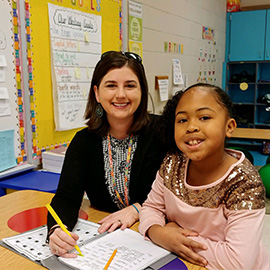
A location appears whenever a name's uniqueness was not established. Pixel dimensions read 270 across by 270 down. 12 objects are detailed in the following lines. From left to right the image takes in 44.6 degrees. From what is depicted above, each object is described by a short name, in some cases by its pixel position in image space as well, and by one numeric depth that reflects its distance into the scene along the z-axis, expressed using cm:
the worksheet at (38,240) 99
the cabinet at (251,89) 605
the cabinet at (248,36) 583
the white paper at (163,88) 375
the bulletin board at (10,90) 194
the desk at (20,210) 92
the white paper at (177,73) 408
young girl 90
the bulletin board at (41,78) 213
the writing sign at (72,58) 232
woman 133
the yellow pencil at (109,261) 87
